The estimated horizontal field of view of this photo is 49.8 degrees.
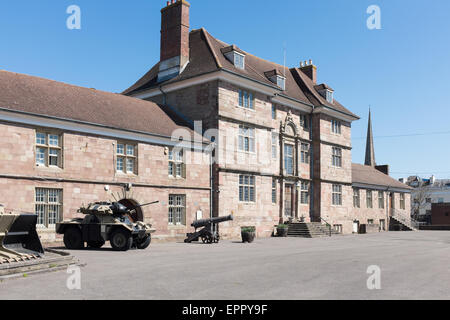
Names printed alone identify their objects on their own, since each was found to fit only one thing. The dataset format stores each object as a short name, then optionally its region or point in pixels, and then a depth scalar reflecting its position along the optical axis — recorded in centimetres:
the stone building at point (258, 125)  3042
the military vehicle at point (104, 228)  1967
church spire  8951
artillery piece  2514
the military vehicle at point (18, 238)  1278
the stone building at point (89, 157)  2103
